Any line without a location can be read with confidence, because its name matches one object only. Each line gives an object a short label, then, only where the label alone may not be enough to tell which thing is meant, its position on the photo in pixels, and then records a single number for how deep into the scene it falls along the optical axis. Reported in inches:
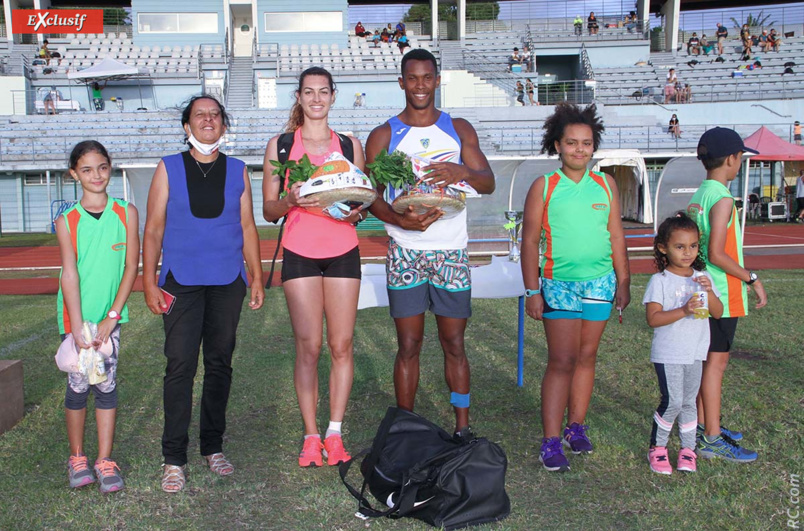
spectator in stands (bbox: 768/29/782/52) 1462.8
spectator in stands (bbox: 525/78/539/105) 1305.4
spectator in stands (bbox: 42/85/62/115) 1250.6
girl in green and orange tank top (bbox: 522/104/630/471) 155.9
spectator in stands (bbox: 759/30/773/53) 1461.6
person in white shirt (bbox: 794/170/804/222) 999.0
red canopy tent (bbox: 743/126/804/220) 978.1
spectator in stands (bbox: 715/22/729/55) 1545.3
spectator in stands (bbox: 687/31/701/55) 1492.4
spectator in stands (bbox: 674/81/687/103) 1296.8
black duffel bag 128.4
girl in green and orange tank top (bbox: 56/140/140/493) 146.9
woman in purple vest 149.0
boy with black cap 156.9
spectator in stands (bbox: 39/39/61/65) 1374.3
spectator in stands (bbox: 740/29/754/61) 1430.4
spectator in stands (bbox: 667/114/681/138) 1159.6
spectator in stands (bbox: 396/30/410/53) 1423.5
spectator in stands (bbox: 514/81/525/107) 1299.2
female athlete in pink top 152.9
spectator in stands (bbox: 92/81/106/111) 1304.1
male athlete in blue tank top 155.7
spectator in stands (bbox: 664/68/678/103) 1300.4
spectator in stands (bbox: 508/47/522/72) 1402.6
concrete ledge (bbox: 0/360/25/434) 185.3
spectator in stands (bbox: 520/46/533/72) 1411.2
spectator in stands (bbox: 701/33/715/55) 1493.6
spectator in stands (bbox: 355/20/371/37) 1557.3
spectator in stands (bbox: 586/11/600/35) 1525.6
